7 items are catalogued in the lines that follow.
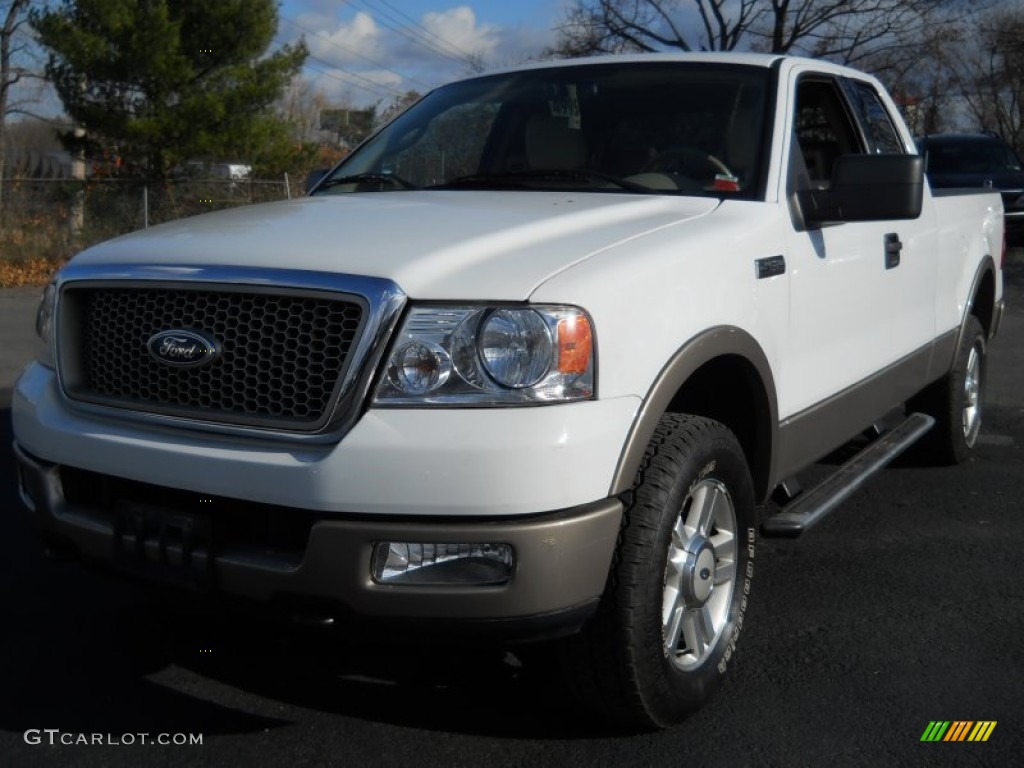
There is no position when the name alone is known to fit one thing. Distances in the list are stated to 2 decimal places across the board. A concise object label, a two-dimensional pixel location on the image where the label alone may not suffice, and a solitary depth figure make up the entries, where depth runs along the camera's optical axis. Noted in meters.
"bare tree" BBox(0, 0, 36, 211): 28.34
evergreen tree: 22.45
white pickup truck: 2.70
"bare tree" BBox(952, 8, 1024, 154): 34.41
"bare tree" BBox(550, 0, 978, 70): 24.17
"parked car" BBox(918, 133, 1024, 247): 17.28
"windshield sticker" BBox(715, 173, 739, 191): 3.92
